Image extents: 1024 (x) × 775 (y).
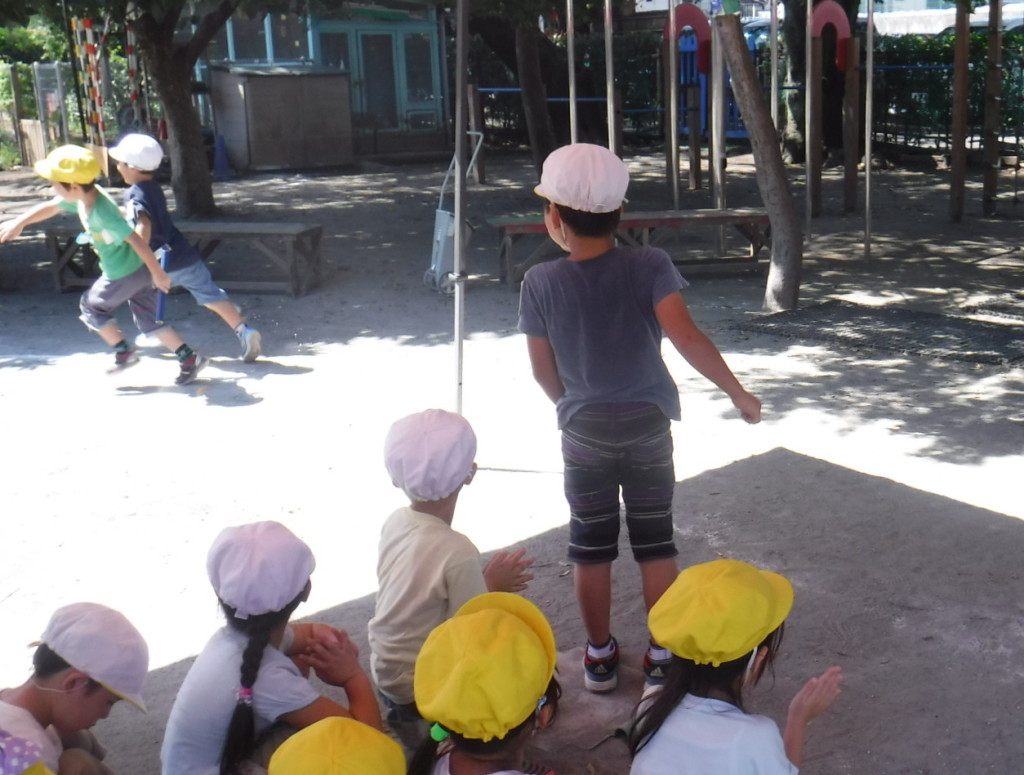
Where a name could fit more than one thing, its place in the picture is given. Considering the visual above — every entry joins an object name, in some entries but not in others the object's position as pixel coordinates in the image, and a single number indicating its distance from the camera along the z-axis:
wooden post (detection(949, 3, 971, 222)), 12.45
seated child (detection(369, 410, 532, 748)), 3.09
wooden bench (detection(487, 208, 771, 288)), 10.27
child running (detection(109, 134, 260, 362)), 7.01
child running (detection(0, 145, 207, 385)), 7.03
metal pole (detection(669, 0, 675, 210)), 11.32
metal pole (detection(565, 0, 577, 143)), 8.43
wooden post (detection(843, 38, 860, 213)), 13.15
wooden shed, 20.73
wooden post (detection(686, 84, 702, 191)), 15.84
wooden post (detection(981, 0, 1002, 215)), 12.77
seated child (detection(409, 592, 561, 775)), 2.24
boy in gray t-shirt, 3.42
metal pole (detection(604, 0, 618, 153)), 9.12
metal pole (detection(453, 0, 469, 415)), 5.03
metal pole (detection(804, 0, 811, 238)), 11.10
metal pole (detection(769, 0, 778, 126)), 10.73
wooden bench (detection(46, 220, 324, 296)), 10.29
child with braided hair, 2.69
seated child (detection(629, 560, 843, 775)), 2.45
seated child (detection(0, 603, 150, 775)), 2.63
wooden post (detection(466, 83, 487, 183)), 16.36
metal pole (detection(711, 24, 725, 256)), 10.83
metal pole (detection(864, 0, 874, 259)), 9.78
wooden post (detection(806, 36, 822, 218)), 11.48
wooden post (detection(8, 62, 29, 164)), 22.94
